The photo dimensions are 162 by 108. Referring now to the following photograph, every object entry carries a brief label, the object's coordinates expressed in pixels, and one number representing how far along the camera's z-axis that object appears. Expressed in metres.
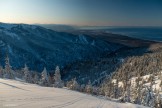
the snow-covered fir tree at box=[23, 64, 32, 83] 46.06
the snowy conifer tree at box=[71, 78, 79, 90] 46.93
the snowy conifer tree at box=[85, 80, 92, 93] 45.55
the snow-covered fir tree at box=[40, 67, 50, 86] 43.42
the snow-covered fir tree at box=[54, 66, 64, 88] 44.63
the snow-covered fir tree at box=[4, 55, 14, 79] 43.81
